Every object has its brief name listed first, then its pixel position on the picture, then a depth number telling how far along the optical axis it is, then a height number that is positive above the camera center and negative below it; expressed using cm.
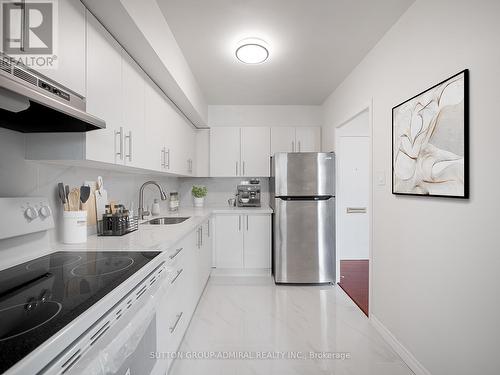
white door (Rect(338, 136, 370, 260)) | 424 -14
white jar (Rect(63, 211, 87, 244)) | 151 -23
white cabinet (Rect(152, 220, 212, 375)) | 150 -77
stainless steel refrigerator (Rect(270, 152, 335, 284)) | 331 -41
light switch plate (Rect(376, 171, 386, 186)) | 221 +8
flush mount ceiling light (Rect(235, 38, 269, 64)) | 227 +122
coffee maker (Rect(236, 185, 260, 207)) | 389 -12
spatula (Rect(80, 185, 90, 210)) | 162 -5
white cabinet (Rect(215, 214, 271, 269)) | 359 -75
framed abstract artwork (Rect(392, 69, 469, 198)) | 136 +28
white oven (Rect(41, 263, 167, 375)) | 68 -49
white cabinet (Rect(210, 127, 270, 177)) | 394 +54
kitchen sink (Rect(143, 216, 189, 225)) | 261 -34
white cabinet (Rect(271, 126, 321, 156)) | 394 +72
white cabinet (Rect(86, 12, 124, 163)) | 130 +51
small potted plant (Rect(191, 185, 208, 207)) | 394 -11
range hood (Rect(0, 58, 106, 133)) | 78 +29
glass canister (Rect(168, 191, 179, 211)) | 351 -21
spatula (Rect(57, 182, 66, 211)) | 151 -4
